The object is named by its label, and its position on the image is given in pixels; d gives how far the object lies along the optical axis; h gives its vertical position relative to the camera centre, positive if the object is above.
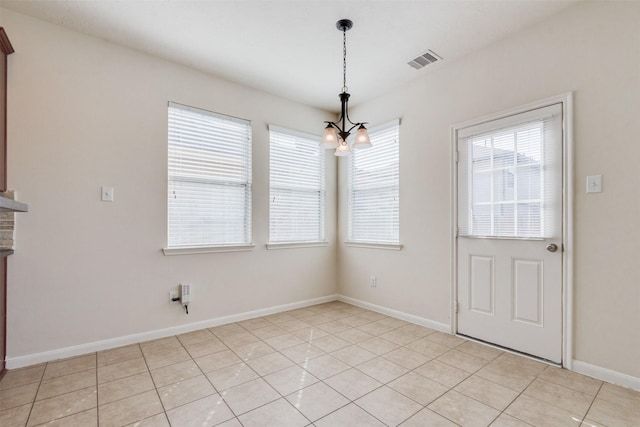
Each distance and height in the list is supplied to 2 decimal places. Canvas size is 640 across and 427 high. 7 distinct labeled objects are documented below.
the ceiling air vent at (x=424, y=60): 3.08 +1.58
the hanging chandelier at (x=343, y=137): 2.58 +0.65
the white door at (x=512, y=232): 2.54 -0.14
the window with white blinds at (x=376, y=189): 3.83 +0.35
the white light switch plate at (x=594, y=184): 2.30 +0.24
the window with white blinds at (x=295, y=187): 4.01 +0.38
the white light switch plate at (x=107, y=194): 2.84 +0.19
